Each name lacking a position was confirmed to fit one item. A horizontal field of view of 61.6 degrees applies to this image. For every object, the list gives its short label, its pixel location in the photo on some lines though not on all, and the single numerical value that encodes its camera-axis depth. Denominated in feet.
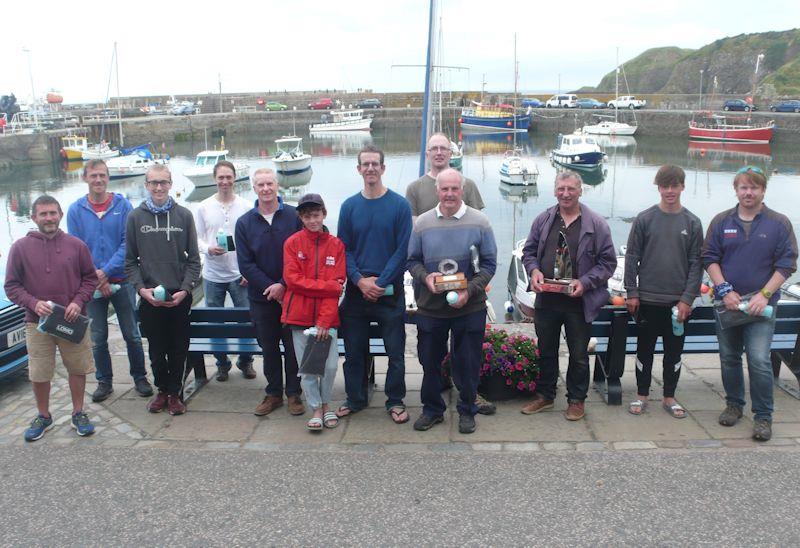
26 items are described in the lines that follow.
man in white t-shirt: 18.48
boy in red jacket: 15.12
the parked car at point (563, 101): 264.31
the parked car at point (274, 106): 296.57
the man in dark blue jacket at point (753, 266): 14.70
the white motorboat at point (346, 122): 262.88
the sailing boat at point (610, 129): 217.97
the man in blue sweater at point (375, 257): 15.31
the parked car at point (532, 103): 279.90
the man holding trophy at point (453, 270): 14.76
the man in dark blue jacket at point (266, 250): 16.06
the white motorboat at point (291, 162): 159.94
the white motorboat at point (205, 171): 142.92
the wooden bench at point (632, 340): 17.03
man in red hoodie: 15.34
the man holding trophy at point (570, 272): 15.25
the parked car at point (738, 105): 214.28
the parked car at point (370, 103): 300.20
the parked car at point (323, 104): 297.94
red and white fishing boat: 184.75
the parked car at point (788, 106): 198.59
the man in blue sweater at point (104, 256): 17.40
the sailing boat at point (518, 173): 130.41
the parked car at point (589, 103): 256.32
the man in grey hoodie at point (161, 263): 16.34
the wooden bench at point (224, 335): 18.06
